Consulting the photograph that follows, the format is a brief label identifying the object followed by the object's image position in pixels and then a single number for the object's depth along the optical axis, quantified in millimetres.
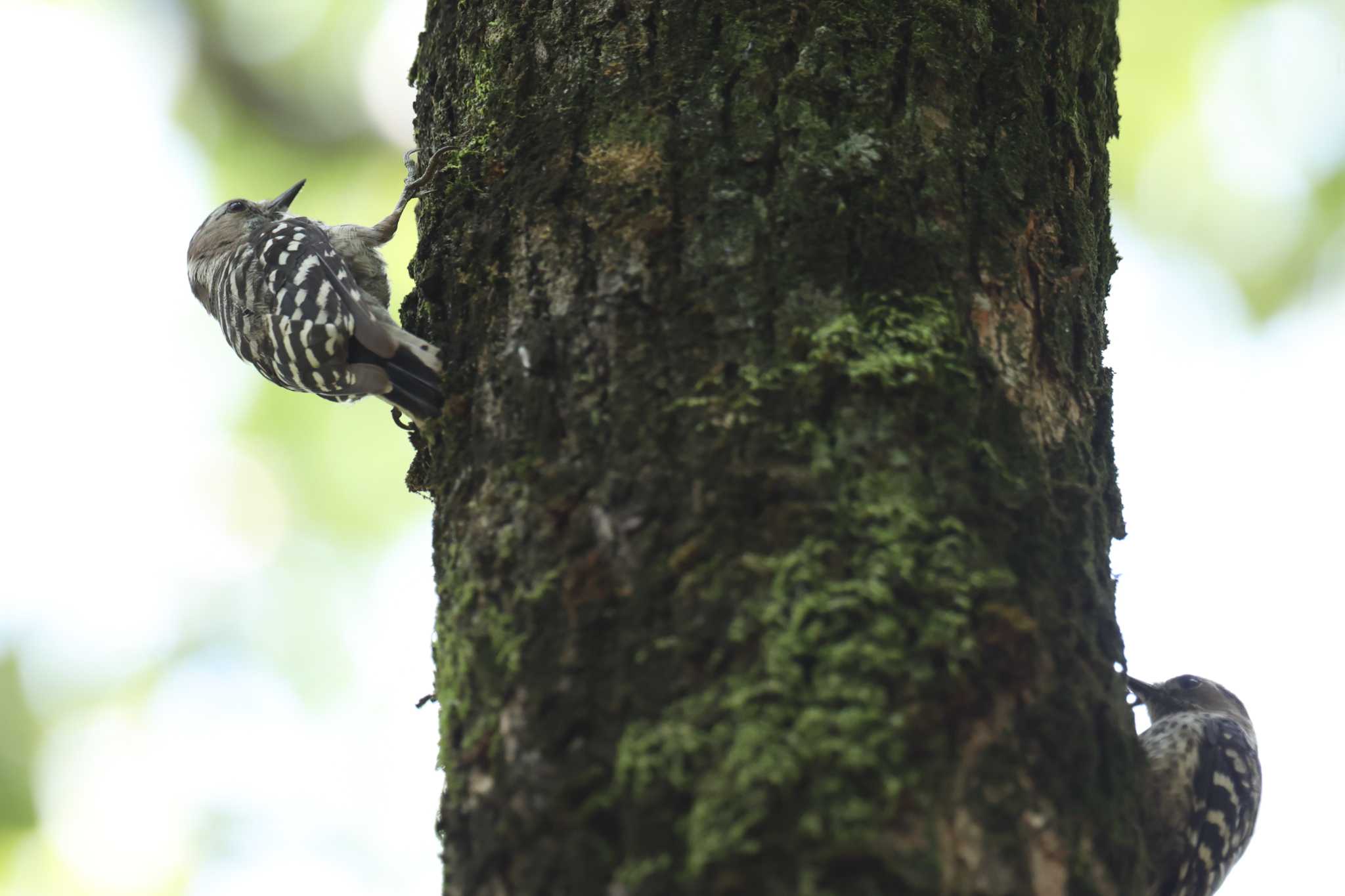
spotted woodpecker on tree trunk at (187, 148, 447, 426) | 5730
